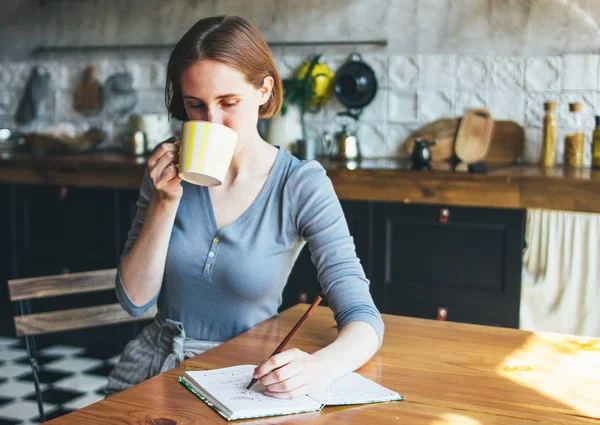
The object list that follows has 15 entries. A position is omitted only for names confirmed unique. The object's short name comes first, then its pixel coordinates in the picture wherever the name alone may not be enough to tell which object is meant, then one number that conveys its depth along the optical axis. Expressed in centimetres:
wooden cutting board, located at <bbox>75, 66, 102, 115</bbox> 418
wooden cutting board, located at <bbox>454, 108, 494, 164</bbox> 331
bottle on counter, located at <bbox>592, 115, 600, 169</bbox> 303
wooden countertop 264
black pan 357
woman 144
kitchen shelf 362
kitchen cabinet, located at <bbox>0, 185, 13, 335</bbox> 371
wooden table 102
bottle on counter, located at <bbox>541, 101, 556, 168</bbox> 315
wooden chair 169
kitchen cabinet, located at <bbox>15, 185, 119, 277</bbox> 350
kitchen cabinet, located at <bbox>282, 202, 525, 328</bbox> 279
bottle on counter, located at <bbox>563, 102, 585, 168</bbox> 311
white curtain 278
